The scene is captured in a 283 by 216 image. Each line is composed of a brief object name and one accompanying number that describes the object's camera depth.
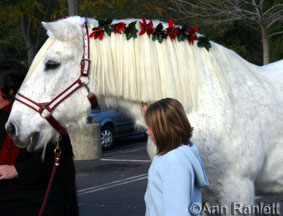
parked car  15.61
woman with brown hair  2.69
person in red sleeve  3.86
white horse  3.77
